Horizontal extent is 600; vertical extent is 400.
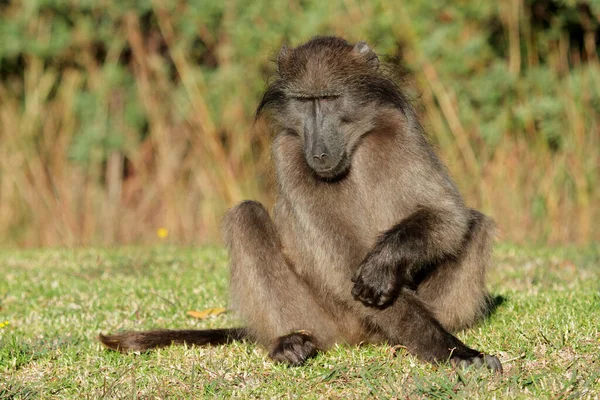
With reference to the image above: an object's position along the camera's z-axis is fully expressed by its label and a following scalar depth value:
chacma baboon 8.33
